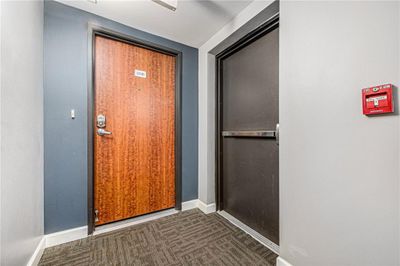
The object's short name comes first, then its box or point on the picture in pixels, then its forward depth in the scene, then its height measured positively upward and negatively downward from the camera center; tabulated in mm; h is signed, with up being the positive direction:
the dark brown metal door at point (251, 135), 1536 -33
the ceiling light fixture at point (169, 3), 1262 +988
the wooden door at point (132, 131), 1749 +13
